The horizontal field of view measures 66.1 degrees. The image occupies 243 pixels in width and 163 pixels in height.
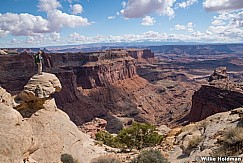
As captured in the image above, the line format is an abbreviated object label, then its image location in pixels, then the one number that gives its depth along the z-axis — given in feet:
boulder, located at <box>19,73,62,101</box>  48.60
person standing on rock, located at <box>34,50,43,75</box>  51.15
